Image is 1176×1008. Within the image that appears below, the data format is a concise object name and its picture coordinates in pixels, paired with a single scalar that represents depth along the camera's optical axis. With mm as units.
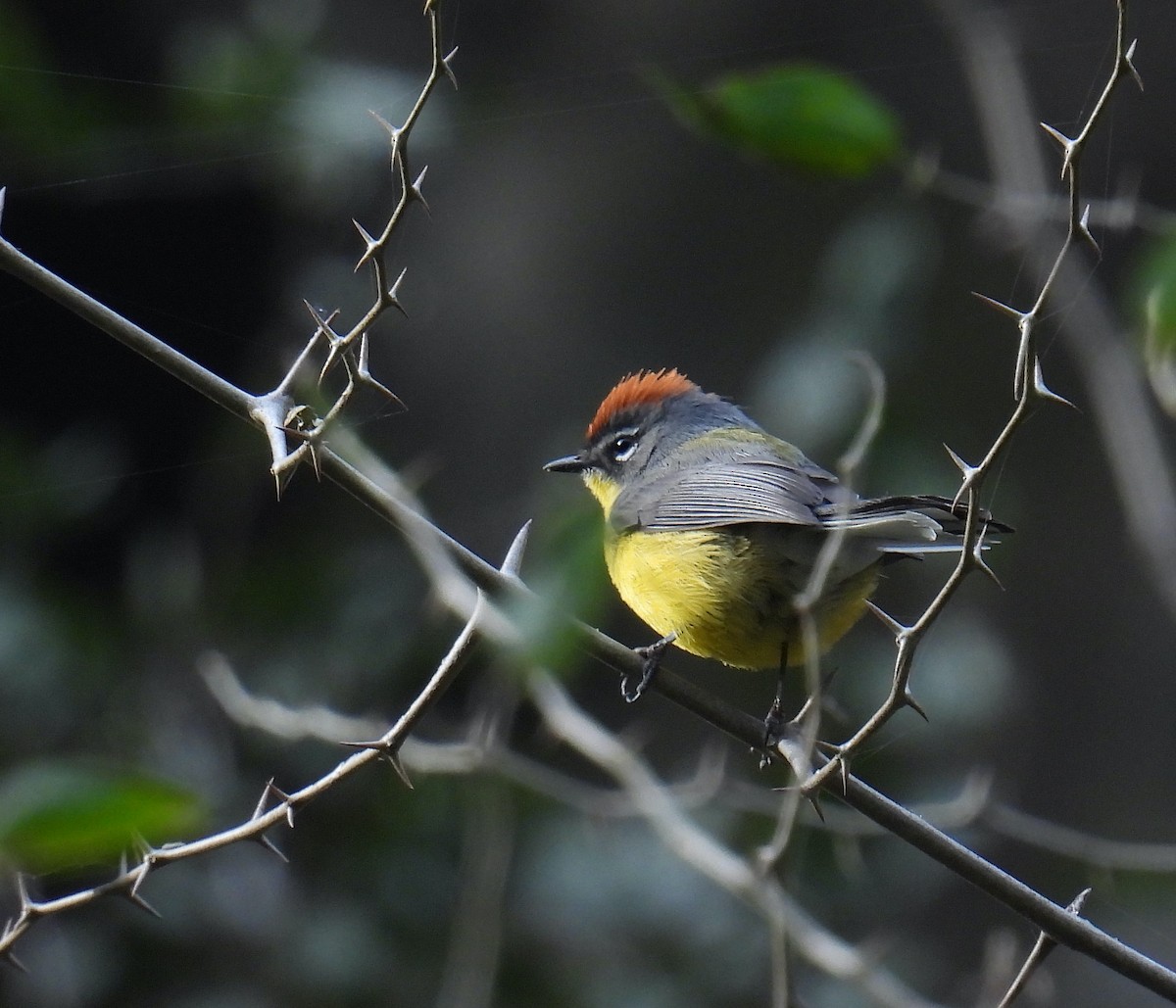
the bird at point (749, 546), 5941
